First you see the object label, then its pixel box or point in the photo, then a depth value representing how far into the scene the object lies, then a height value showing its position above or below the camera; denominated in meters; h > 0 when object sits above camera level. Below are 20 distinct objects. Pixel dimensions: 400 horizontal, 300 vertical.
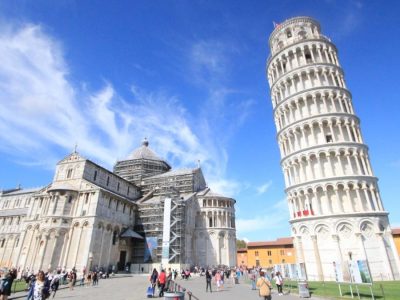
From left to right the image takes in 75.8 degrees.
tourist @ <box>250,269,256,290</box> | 21.80 -1.43
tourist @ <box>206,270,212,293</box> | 19.39 -1.03
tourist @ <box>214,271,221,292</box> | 21.52 -1.24
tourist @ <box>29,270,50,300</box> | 8.01 -0.71
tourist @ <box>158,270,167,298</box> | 16.74 -1.14
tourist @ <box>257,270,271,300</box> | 9.65 -0.86
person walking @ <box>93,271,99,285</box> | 25.31 -1.49
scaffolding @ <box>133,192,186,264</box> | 42.34 +5.59
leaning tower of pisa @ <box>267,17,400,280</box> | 25.62 +10.34
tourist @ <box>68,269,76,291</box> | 21.84 -1.26
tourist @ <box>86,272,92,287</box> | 26.21 -1.67
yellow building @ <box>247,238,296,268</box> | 64.06 +2.39
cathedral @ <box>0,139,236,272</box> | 37.12 +6.36
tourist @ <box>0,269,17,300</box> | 10.24 -0.90
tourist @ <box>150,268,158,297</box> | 17.77 -0.97
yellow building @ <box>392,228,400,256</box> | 49.41 +4.74
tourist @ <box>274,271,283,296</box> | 17.68 -1.06
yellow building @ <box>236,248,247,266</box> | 70.62 +1.84
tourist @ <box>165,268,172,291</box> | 17.66 -1.20
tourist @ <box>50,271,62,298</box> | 17.59 -1.31
